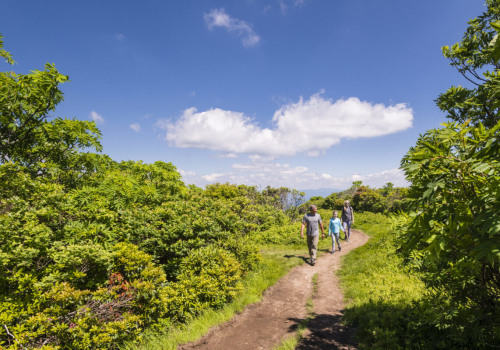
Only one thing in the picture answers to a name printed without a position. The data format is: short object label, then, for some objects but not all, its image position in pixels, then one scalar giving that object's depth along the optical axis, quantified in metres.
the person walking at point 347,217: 14.77
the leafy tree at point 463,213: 1.99
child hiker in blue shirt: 11.83
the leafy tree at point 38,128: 5.72
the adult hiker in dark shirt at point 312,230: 9.76
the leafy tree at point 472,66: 5.98
